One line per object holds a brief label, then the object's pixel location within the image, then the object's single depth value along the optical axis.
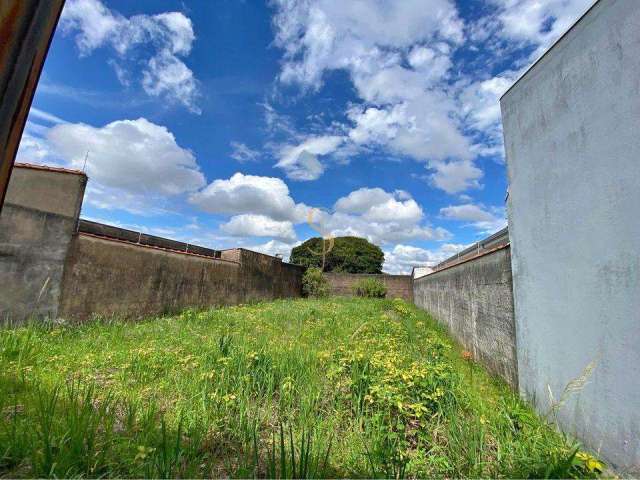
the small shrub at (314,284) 17.52
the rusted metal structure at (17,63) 0.54
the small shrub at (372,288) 18.25
